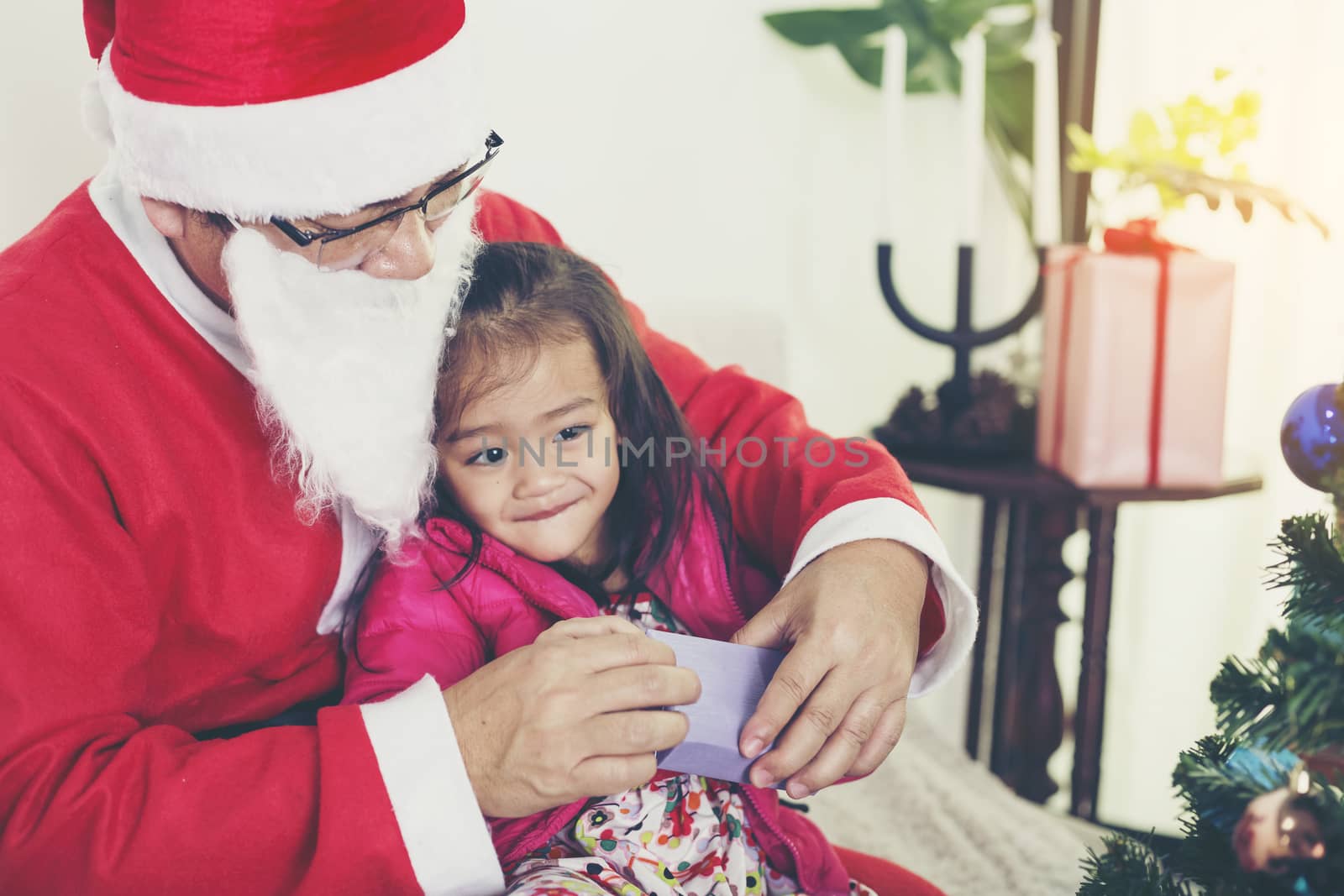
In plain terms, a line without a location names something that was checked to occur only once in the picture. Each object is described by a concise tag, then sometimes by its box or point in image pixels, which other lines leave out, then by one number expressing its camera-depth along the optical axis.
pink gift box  1.64
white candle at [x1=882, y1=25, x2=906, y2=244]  1.72
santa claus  0.80
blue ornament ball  0.76
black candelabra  1.84
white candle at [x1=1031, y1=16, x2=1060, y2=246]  1.74
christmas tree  0.60
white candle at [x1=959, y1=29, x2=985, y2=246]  1.72
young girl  1.02
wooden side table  1.77
